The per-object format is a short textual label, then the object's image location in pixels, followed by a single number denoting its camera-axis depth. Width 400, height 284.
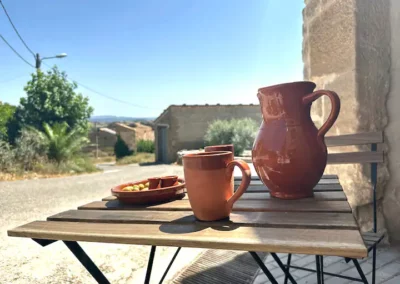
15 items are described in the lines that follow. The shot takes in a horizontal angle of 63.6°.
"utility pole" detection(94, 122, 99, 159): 21.14
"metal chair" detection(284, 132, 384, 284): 1.92
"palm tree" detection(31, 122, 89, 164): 9.71
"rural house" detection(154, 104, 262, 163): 16.05
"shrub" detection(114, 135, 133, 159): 19.42
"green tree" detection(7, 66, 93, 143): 11.85
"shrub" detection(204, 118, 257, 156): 12.02
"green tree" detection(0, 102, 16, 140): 9.45
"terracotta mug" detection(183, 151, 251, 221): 0.78
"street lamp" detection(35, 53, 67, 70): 12.46
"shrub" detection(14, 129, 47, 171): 8.78
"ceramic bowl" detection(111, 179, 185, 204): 1.07
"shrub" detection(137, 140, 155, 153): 20.67
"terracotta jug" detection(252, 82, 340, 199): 0.95
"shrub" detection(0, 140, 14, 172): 8.17
